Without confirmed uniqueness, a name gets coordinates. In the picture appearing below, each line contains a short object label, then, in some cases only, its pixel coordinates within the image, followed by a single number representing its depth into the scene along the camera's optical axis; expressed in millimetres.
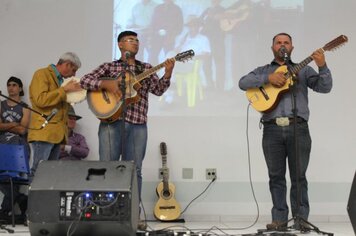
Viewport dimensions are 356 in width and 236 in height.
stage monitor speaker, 2564
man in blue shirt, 3676
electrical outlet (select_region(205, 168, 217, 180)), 5113
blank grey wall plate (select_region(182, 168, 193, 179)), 5117
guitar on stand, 4836
